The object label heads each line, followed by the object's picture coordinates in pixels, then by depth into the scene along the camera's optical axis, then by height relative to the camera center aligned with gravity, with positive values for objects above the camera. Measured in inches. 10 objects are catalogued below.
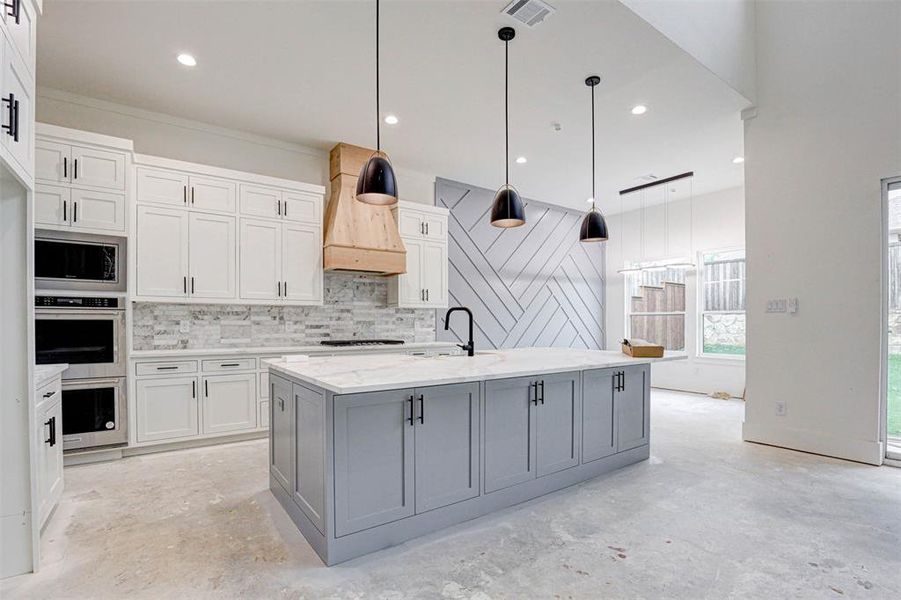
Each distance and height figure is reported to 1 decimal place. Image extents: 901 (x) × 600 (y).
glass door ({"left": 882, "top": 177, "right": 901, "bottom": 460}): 149.3 -7.9
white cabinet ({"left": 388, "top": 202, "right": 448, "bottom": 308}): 210.8 +18.9
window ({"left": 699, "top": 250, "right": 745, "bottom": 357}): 256.1 -3.1
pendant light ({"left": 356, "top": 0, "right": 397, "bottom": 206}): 104.4 +27.6
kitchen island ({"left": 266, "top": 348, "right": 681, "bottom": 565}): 83.3 -31.3
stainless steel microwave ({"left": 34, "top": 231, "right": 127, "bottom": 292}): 133.3 +10.6
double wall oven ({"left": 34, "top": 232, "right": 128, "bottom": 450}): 132.9 -10.1
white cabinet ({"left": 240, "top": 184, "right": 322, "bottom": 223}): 171.3 +36.8
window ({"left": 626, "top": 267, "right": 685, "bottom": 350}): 285.1 -5.8
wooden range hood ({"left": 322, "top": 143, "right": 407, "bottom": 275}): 184.5 +28.7
